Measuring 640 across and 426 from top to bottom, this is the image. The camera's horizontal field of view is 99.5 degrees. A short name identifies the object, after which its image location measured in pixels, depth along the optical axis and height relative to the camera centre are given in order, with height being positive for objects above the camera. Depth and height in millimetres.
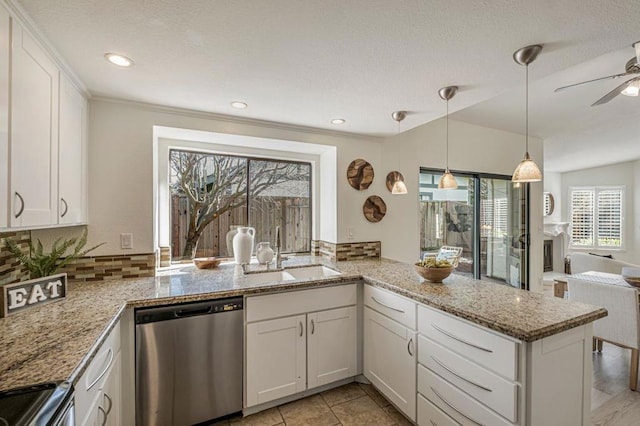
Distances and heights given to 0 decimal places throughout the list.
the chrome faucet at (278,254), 2576 -395
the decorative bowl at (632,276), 2410 -583
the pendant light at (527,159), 1402 +342
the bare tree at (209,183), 2779 +321
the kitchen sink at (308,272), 2682 -587
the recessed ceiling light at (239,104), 2119 +866
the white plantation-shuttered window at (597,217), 6523 -58
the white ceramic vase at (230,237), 2924 -263
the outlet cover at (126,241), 2098 -225
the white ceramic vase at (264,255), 2668 -415
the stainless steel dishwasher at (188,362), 1636 -954
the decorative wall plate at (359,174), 3006 +437
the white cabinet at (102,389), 1038 -784
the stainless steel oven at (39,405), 702 -536
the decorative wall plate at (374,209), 3080 +52
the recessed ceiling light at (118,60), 1482 +856
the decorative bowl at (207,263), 2518 -470
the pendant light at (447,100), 1879 +585
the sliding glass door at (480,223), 3621 -137
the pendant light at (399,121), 2332 +855
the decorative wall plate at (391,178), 3174 +416
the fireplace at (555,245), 6535 -755
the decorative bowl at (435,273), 1937 -431
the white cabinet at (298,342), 1901 -972
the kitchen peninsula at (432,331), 1081 -534
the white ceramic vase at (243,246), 2648 -325
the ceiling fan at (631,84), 1814 +917
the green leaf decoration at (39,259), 1522 -282
